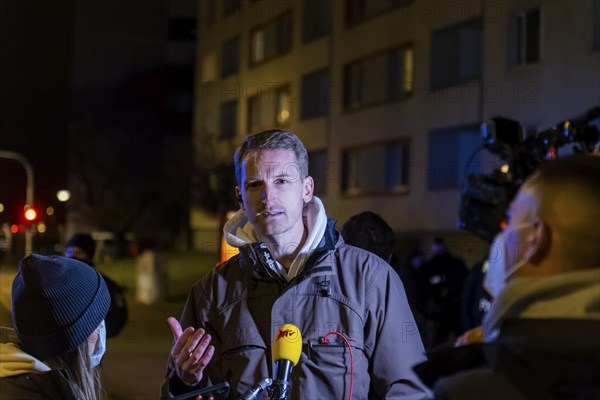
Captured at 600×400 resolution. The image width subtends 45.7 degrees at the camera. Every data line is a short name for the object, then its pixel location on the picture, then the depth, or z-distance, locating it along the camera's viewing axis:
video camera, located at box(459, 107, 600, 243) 3.50
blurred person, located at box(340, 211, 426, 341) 3.52
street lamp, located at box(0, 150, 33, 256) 9.44
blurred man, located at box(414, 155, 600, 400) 1.26
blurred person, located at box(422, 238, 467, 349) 7.42
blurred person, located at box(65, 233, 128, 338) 4.90
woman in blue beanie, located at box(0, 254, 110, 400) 1.77
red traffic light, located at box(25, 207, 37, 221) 9.09
